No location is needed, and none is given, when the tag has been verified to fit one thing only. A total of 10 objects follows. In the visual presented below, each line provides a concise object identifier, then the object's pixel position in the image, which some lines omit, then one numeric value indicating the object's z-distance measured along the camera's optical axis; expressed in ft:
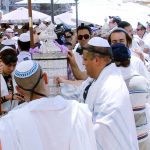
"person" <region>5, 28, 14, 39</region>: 43.38
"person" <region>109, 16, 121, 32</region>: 29.61
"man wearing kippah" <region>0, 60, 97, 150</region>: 8.57
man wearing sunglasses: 13.56
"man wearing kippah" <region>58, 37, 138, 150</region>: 10.71
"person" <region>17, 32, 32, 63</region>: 20.82
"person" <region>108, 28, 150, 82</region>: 16.34
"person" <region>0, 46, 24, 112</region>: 14.87
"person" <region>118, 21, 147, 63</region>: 19.05
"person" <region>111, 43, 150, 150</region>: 13.08
